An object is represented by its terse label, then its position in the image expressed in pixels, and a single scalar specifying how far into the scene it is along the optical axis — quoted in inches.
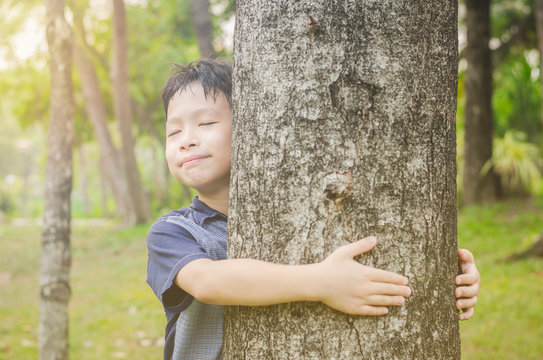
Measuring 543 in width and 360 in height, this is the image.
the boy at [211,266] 49.0
